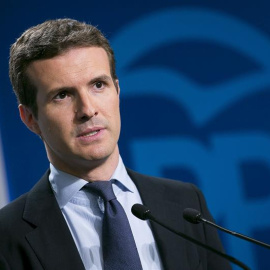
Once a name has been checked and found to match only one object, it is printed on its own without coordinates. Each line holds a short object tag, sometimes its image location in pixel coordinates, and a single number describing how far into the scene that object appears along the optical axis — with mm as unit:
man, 3107
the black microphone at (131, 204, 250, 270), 2982
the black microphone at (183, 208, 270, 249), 3012
